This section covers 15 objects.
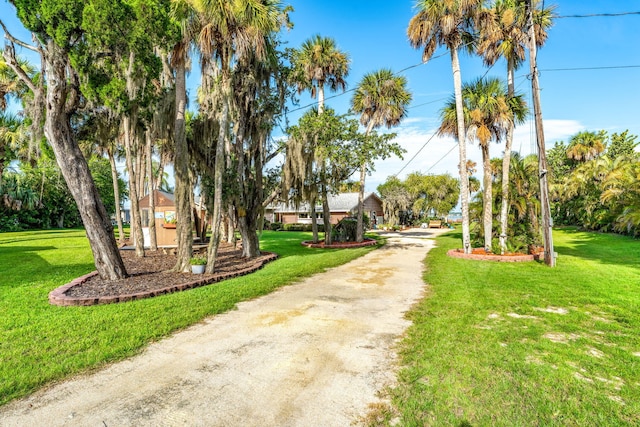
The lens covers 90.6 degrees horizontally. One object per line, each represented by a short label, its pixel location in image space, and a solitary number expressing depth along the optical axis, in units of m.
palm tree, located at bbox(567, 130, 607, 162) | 29.84
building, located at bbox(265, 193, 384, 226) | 36.03
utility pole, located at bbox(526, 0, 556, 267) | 9.73
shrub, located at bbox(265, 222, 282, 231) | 34.31
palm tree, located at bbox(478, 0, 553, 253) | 11.02
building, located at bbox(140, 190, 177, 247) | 14.73
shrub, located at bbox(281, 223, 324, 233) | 32.41
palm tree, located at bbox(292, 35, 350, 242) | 16.84
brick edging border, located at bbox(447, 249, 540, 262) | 10.86
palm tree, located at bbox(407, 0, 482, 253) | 11.49
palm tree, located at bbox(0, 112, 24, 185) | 17.94
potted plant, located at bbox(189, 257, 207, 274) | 8.52
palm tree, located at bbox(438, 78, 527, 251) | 11.53
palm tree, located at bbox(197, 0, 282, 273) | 7.84
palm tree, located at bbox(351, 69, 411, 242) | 17.42
